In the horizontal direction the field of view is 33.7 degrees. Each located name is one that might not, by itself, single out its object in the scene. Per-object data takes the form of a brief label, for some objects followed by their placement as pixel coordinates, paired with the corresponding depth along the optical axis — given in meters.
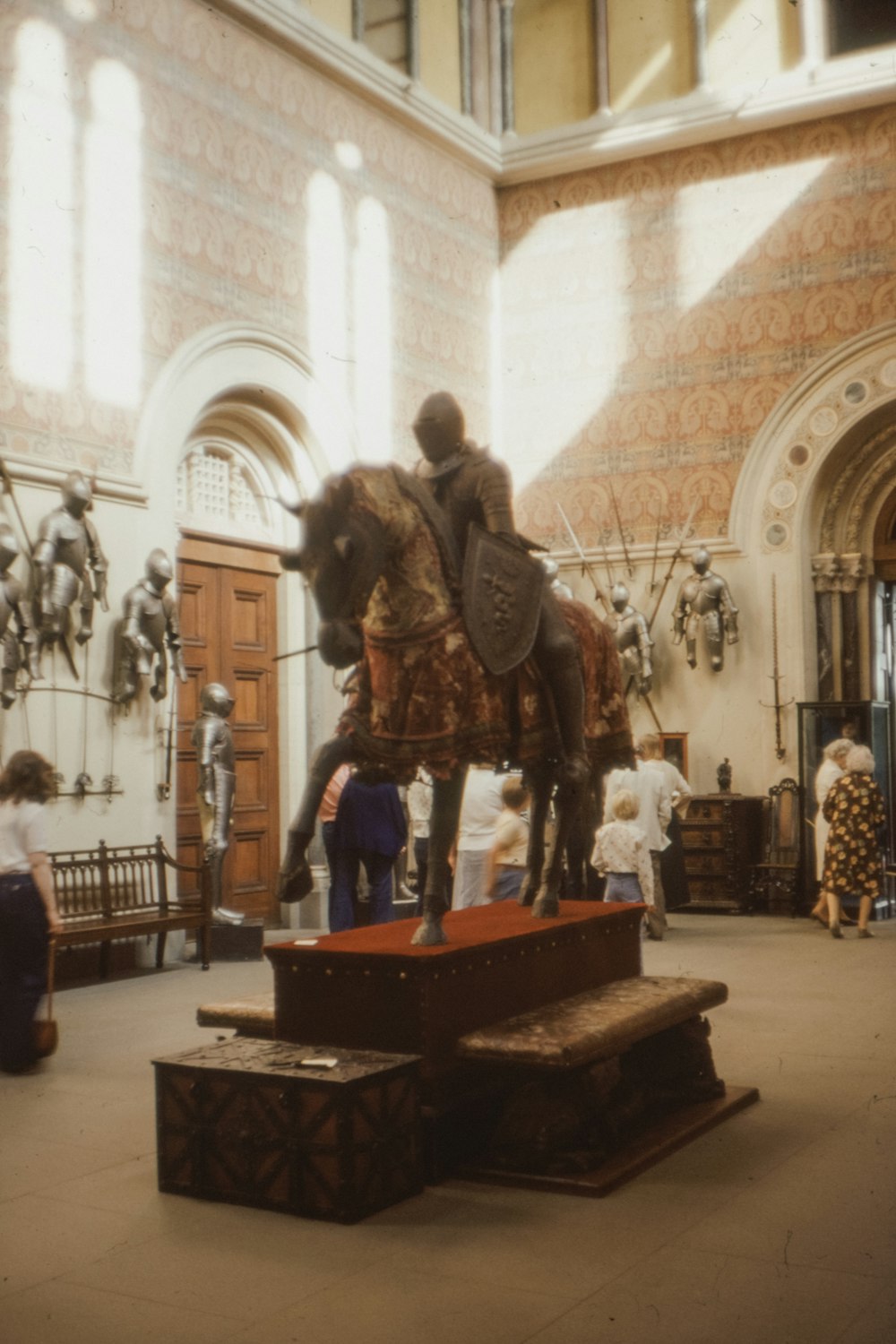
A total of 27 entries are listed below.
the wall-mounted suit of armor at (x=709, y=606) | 14.38
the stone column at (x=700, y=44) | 15.18
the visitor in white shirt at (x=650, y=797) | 11.21
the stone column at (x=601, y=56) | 15.71
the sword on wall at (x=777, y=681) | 14.36
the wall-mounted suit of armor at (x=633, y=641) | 14.58
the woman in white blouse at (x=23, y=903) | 6.87
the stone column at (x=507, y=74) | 16.14
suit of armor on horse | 4.91
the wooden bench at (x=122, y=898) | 9.98
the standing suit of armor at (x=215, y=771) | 11.22
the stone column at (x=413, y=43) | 14.91
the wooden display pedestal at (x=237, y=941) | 10.98
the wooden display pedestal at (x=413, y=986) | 5.02
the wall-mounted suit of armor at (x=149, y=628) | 10.82
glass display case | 13.57
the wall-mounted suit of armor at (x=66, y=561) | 10.10
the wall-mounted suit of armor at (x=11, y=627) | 9.68
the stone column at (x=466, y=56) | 15.73
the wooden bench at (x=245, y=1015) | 5.46
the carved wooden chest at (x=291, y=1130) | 4.48
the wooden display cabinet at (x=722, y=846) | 13.91
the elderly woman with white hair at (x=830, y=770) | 12.21
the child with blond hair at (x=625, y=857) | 10.27
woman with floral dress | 11.47
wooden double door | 12.45
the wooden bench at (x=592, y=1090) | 4.94
